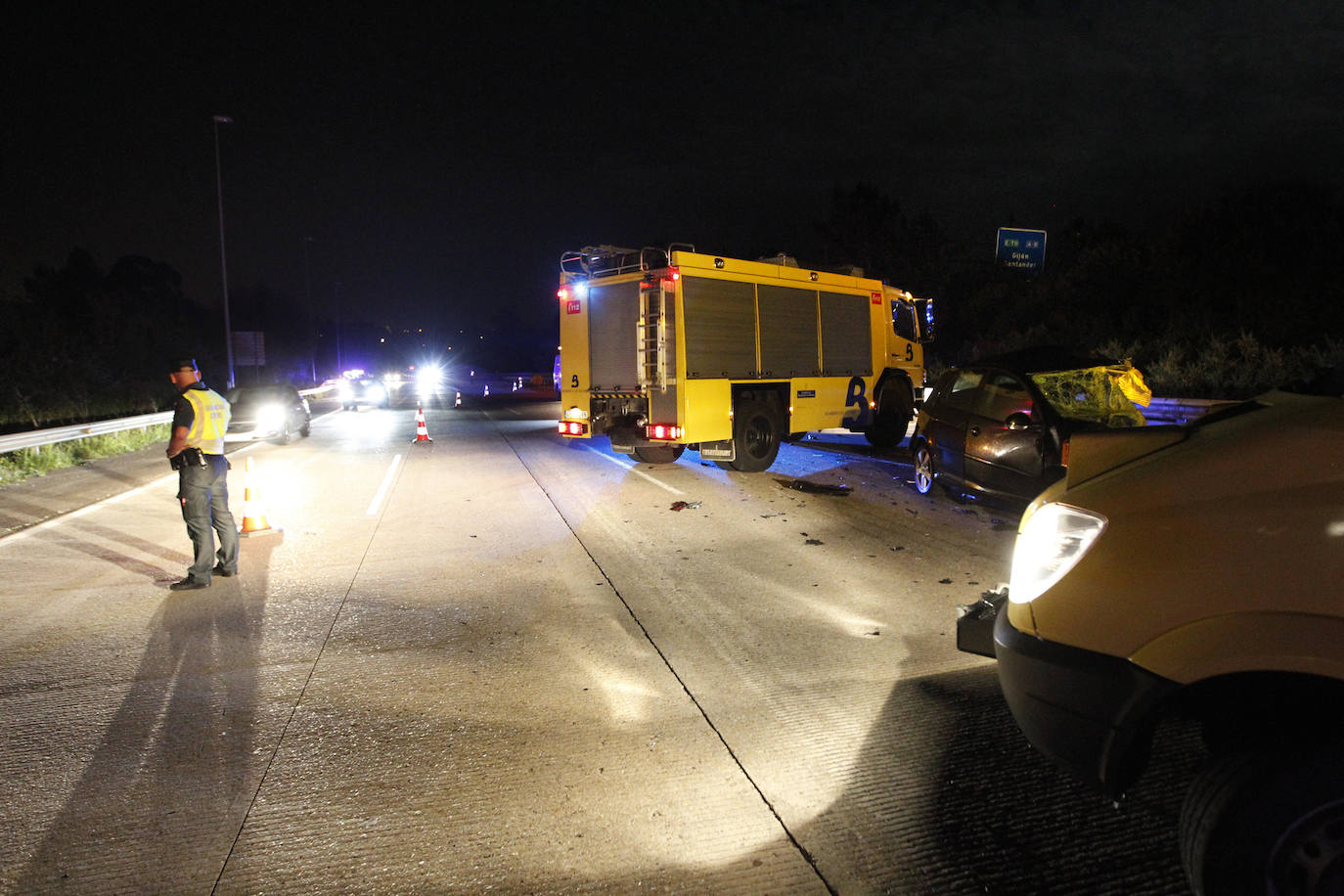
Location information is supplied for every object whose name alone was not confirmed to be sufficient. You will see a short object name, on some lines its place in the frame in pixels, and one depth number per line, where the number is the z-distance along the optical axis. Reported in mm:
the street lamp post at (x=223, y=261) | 27941
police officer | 6445
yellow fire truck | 11594
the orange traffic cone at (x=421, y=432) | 18469
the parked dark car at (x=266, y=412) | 18625
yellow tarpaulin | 8859
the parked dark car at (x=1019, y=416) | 7977
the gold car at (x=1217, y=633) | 2104
